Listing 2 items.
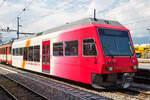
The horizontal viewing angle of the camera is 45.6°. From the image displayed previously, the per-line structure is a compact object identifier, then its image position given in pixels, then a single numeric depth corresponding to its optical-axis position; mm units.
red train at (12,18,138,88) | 7598
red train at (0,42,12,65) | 21469
